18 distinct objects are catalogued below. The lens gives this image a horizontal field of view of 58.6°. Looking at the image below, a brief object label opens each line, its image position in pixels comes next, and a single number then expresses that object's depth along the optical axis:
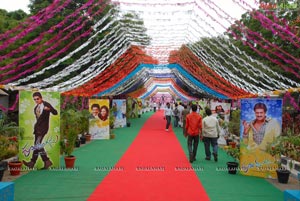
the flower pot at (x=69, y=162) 6.41
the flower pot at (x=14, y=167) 5.78
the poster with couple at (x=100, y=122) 11.41
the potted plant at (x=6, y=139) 5.72
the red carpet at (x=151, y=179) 4.56
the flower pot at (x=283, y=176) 5.46
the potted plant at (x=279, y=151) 5.15
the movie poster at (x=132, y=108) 23.28
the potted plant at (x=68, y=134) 6.45
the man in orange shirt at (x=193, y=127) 7.20
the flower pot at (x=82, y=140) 10.36
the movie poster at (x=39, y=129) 6.13
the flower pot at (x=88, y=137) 11.13
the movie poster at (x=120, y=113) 15.36
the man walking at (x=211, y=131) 7.31
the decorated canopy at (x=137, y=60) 9.17
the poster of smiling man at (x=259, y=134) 5.88
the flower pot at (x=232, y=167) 6.14
